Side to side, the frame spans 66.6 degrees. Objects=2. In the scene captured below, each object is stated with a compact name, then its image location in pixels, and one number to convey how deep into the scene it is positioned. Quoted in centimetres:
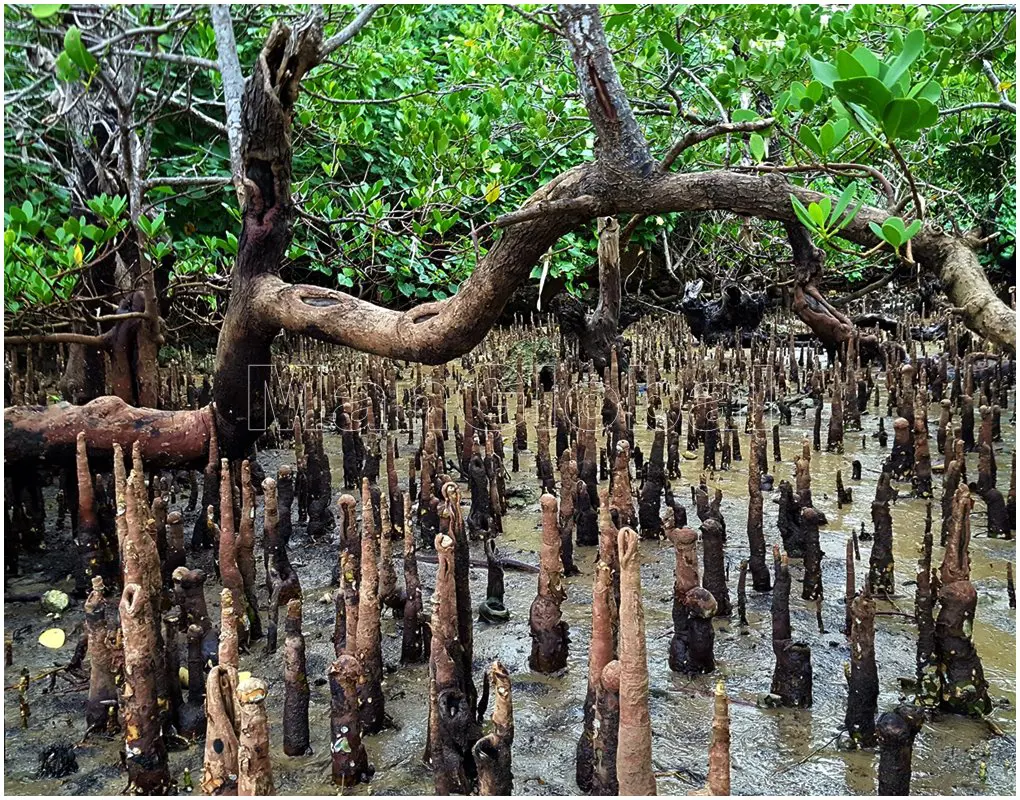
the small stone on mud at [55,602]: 328
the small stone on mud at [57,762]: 223
